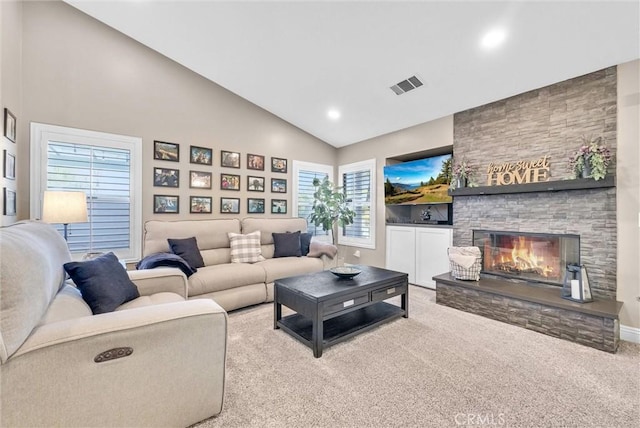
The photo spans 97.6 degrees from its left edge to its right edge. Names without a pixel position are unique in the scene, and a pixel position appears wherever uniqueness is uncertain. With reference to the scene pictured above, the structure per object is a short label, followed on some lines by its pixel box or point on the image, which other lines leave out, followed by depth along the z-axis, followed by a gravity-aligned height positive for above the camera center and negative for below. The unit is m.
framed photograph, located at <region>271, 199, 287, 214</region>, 4.92 +0.16
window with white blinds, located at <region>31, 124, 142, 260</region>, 3.06 +0.39
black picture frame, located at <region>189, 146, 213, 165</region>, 4.03 +0.87
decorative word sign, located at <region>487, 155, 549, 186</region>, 3.13 +0.53
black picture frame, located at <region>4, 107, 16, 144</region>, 2.45 +0.80
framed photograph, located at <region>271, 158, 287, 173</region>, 4.88 +0.88
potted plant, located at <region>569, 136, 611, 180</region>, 2.62 +0.56
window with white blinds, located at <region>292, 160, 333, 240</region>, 5.19 +0.54
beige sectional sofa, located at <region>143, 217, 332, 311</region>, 3.09 -0.63
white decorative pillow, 3.79 -0.46
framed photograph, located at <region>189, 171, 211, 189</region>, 4.05 +0.51
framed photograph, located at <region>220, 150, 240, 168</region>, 4.31 +0.87
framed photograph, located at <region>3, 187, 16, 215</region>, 2.46 +0.10
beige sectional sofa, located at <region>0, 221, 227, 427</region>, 1.07 -0.63
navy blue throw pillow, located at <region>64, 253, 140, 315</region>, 1.80 -0.47
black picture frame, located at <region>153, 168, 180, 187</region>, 3.75 +0.50
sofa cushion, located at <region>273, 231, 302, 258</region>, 4.16 -0.45
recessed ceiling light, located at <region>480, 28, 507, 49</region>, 2.50 +1.64
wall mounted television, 4.08 +0.54
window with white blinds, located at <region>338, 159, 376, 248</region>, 5.09 +0.30
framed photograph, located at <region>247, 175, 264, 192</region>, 4.61 +0.52
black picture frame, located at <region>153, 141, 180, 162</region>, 3.73 +0.86
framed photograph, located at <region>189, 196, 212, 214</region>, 4.07 +0.14
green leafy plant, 5.11 +0.12
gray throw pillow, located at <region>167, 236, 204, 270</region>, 3.32 -0.44
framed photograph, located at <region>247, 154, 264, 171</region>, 4.60 +0.88
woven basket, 3.36 -0.61
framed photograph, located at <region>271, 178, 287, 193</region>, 4.90 +0.53
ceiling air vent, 3.31 +1.60
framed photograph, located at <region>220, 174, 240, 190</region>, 4.32 +0.52
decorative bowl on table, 2.76 -0.57
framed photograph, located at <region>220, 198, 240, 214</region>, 4.34 +0.15
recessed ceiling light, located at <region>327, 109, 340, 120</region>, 4.36 +1.61
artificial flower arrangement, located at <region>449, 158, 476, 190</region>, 3.71 +0.55
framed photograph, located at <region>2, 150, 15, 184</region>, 2.46 +0.44
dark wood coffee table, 2.29 -0.78
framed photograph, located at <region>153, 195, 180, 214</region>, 3.76 +0.14
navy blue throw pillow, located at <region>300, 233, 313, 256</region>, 4.36 -0.44
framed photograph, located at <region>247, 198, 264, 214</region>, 4.63 +0.15
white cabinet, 4.05 -0.55
